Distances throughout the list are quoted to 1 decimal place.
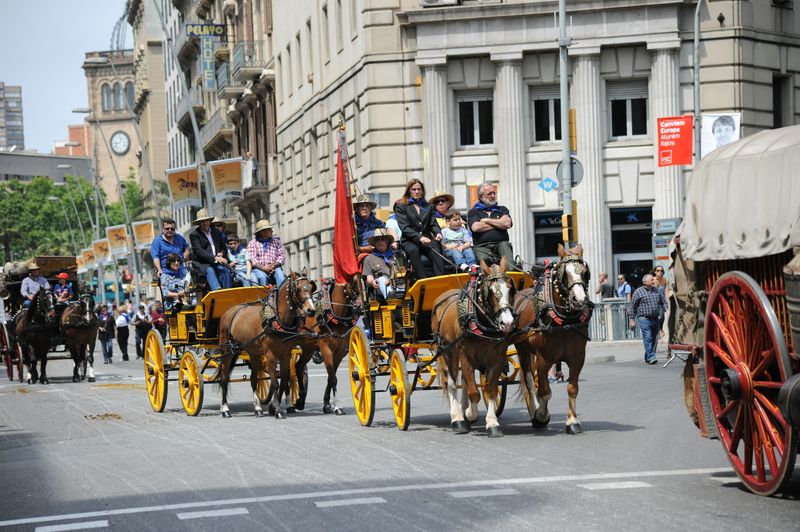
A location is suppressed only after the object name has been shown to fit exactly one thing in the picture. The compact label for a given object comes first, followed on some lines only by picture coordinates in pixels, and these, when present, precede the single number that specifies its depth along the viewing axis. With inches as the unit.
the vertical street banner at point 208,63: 2736.2
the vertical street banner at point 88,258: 2856.8
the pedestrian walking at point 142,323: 1708.9
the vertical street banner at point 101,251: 2672.2
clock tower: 7194.9
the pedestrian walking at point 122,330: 1836.0
